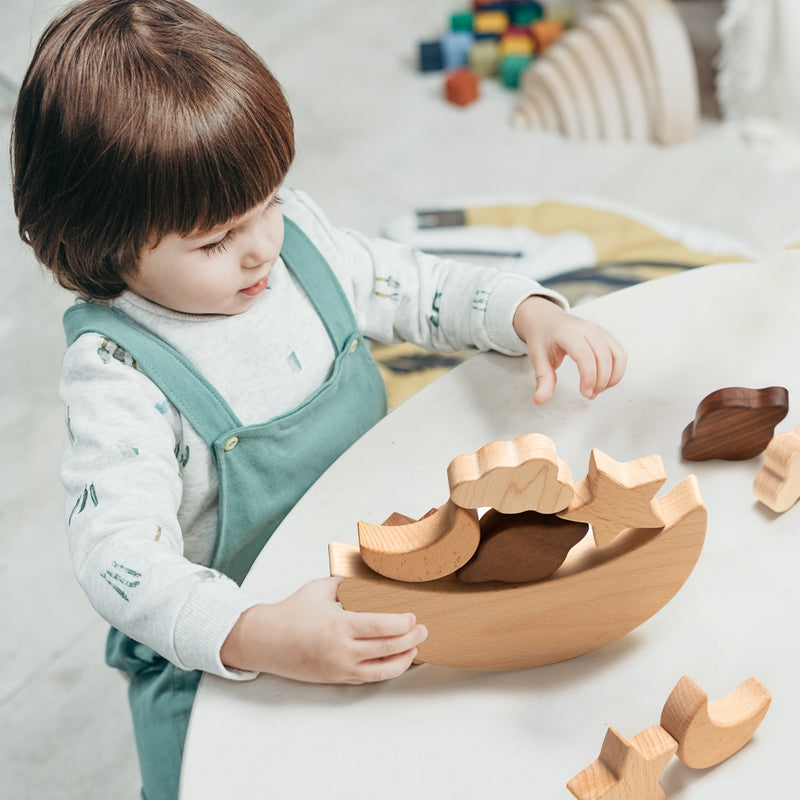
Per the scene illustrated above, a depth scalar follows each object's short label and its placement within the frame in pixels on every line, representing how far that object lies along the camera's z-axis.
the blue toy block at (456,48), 2.10
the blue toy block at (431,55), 2.09
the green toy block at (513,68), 2.03
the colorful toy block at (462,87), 2.00
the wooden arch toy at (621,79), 1.80
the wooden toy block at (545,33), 2.07
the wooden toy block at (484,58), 2.07
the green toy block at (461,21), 2.15
